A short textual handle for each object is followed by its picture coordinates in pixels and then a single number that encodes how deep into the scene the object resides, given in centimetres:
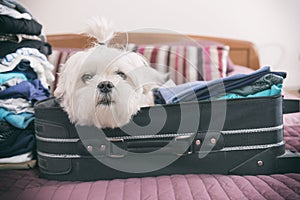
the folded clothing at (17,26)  100
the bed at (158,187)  73
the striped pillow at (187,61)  159
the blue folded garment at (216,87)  88
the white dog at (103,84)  82
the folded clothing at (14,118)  93
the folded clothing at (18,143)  92
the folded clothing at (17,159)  92
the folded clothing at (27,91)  96
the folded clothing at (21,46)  103
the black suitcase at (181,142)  81
